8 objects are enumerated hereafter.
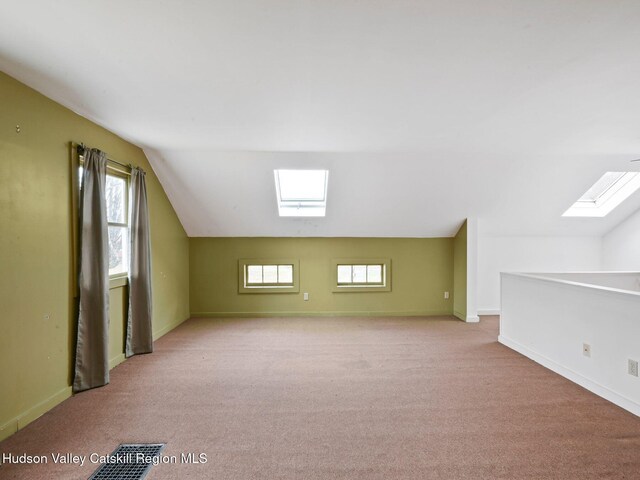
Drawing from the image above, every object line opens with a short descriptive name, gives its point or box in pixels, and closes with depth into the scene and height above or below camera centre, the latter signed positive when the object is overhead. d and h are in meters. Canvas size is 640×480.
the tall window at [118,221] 3.49 +0.12
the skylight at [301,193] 4.81 +0.59
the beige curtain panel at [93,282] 2.78 -0.43
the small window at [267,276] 5.43 -0.70
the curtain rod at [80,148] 2.80 +0.69
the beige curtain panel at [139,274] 3.61 -0.45
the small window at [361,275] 5.49 -0.69
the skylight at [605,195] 4.80 +0.61
